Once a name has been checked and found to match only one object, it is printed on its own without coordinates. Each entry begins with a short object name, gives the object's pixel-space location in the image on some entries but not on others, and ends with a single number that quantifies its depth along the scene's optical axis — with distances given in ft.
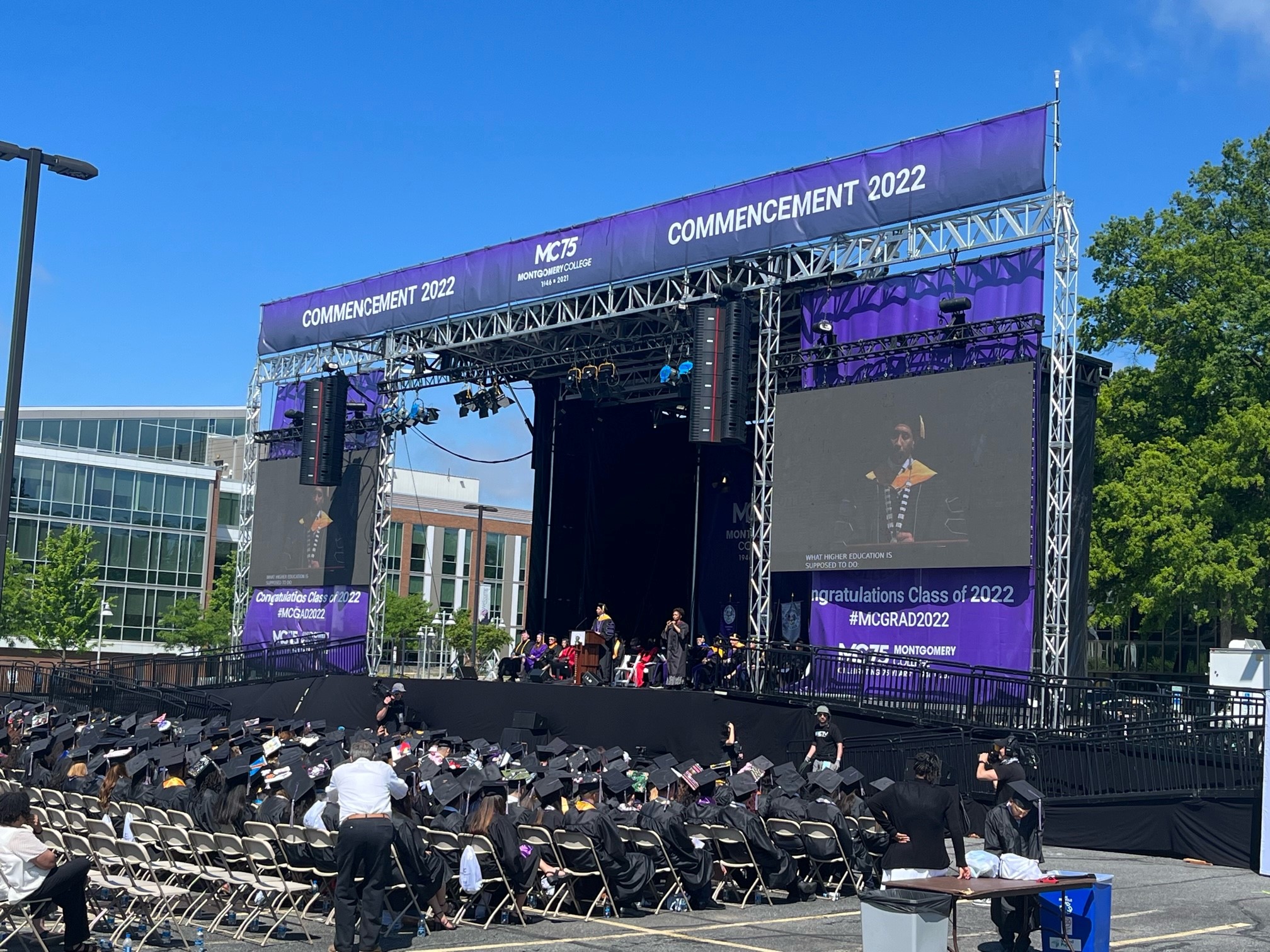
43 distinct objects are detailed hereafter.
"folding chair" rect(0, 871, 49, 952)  28.07
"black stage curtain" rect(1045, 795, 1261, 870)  52.37
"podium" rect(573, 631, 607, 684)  90.74
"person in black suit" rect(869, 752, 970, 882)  31.68
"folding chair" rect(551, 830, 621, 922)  38.09
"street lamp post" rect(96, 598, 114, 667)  186.78
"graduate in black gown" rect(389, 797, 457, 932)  34.55
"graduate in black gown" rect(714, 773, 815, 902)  41.11
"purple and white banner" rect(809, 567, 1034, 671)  68.59
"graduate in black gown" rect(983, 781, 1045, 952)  35.06
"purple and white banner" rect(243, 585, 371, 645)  107.34
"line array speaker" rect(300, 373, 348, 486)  107.24
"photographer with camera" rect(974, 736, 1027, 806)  37.11
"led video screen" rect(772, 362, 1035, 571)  68.80
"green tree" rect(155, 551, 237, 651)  190.60
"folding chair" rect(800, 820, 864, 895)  42.57
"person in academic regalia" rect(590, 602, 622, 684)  88.22
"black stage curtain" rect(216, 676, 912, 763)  73.26
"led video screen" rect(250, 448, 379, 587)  107.96
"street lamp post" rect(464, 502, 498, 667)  156.46
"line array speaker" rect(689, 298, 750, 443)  79.61
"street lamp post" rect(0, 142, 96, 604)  41.16
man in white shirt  31.01
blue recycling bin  31.01
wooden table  28.02
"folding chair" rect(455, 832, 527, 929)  36.81
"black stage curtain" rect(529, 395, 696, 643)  111.75
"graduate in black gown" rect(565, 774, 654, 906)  38.55
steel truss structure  69.72
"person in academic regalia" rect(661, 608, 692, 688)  79.25
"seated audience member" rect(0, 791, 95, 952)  28.04
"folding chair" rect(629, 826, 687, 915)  39.34
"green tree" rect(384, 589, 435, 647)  214.07
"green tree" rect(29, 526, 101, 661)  167.63
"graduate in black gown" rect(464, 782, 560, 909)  36.99
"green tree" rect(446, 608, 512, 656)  231.09
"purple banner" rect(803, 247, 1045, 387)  69.87
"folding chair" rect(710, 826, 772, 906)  40.91
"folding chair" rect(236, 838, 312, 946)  33.35
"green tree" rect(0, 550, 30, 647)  165.68
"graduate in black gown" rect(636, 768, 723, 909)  39.73
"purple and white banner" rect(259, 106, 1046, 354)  71.26
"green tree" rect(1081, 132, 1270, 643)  100.78
